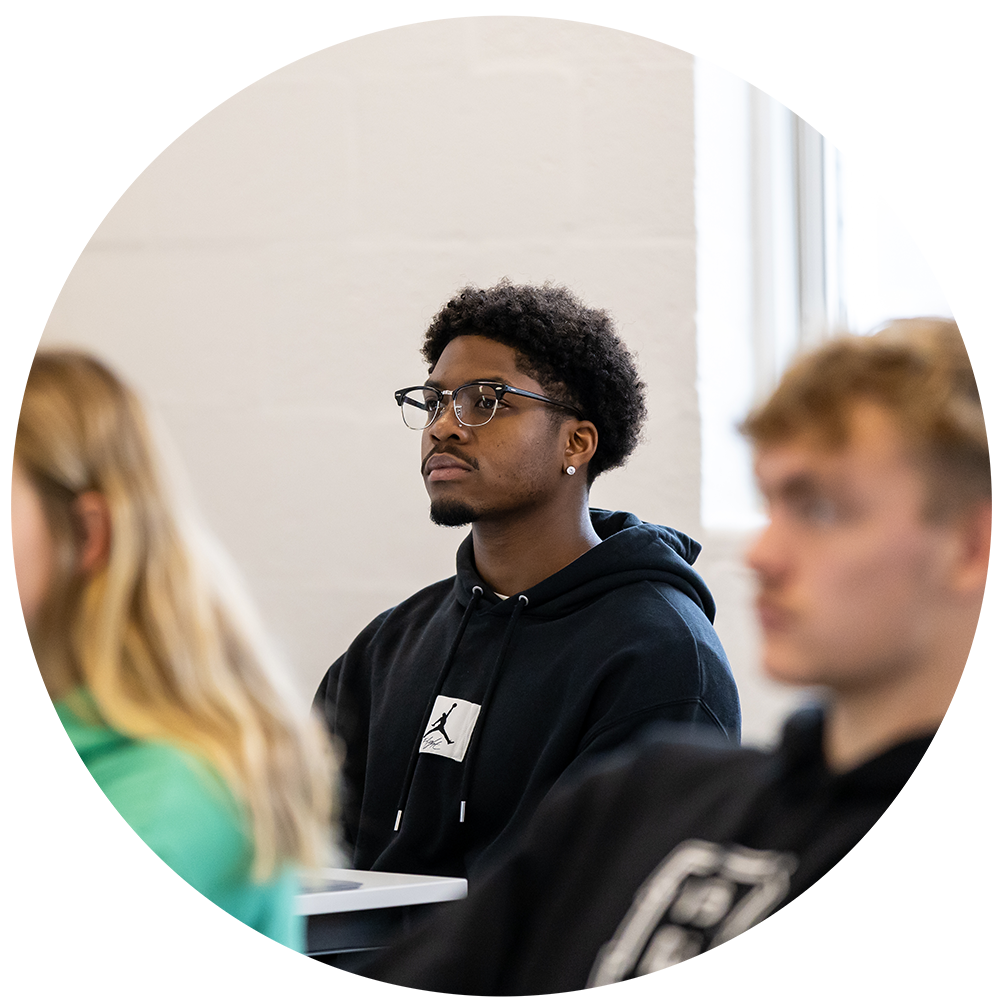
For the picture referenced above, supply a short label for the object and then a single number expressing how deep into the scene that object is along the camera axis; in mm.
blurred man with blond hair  2575
